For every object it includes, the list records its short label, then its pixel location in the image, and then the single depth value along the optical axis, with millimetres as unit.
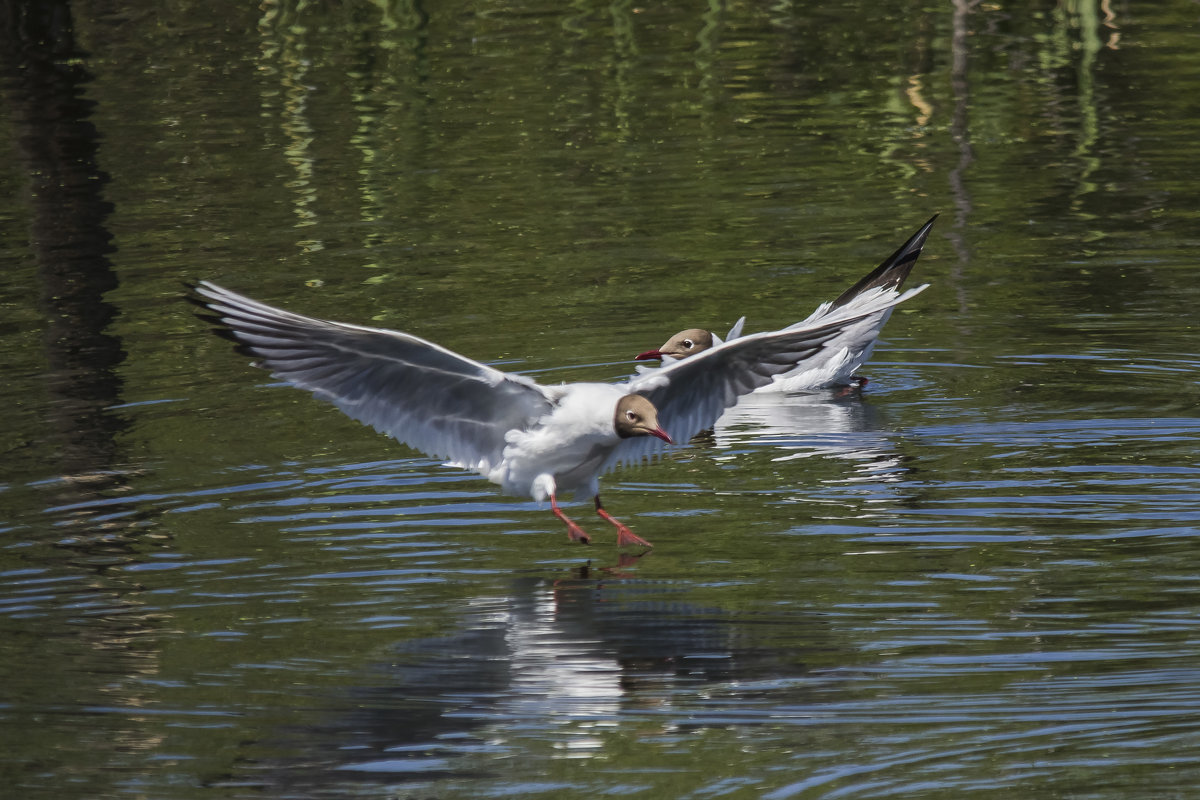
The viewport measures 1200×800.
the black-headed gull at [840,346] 21953
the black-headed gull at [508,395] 16828
